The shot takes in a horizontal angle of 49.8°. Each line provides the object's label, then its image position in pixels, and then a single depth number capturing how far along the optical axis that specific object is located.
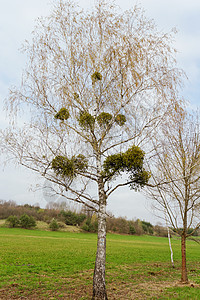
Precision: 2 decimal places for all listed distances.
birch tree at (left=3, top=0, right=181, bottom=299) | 6.37
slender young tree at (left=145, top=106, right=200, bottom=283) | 9.10
